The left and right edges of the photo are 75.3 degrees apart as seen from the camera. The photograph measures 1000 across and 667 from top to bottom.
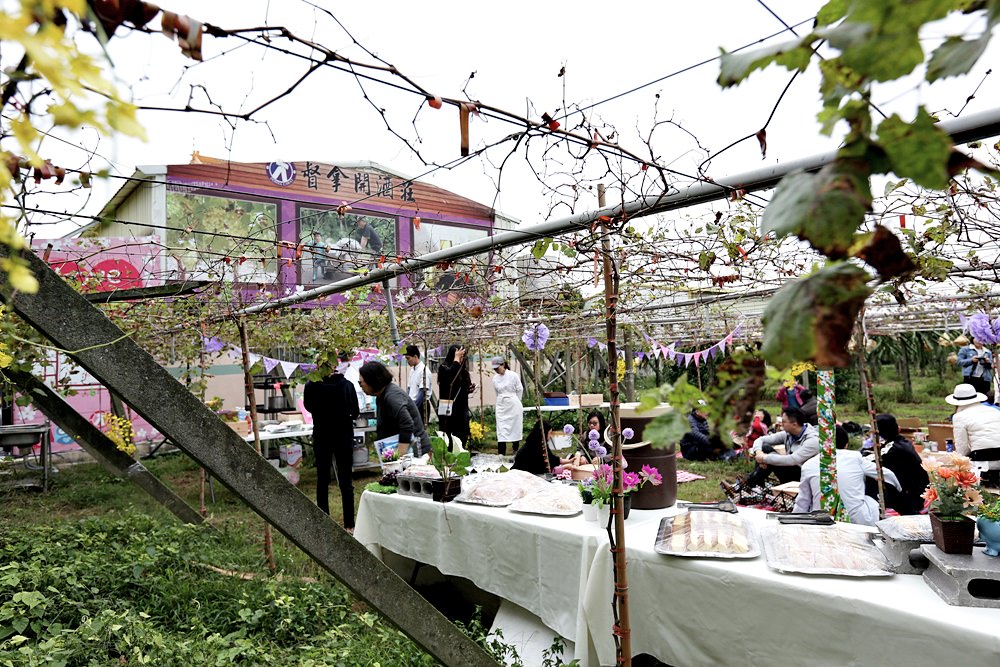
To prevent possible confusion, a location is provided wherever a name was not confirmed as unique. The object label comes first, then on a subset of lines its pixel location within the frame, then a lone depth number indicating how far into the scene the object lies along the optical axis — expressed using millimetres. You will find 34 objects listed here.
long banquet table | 2033
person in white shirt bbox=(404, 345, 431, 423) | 8562
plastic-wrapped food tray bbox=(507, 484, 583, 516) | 3468
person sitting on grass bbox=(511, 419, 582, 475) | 5340
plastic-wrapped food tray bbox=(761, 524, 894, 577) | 2336
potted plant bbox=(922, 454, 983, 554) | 2129
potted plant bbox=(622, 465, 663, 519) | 2961
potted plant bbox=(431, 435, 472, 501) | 3902
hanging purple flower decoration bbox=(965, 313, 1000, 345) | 6281
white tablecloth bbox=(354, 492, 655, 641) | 3119
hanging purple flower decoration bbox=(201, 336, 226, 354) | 7152
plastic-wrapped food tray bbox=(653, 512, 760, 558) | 2652
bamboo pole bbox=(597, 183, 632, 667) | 2057
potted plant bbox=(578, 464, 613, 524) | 2924
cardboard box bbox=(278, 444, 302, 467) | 8133
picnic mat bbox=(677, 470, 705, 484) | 7496
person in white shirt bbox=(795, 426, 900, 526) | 4074
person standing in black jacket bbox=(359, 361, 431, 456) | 5340
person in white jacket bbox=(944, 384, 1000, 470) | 5309
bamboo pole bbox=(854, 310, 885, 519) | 3586
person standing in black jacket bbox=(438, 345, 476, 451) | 7832
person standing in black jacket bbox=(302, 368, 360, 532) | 5402
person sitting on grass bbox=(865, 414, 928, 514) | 4543
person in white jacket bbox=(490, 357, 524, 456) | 9312
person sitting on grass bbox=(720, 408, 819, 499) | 5617
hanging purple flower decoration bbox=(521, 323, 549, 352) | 7070
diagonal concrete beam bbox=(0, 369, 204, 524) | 4113
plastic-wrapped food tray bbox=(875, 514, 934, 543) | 2342
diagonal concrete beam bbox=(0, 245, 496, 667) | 1447
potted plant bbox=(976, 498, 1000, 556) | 2090
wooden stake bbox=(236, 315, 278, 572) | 4426
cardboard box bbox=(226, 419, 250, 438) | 8258
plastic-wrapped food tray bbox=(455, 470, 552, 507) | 3842
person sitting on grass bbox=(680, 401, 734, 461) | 8523
